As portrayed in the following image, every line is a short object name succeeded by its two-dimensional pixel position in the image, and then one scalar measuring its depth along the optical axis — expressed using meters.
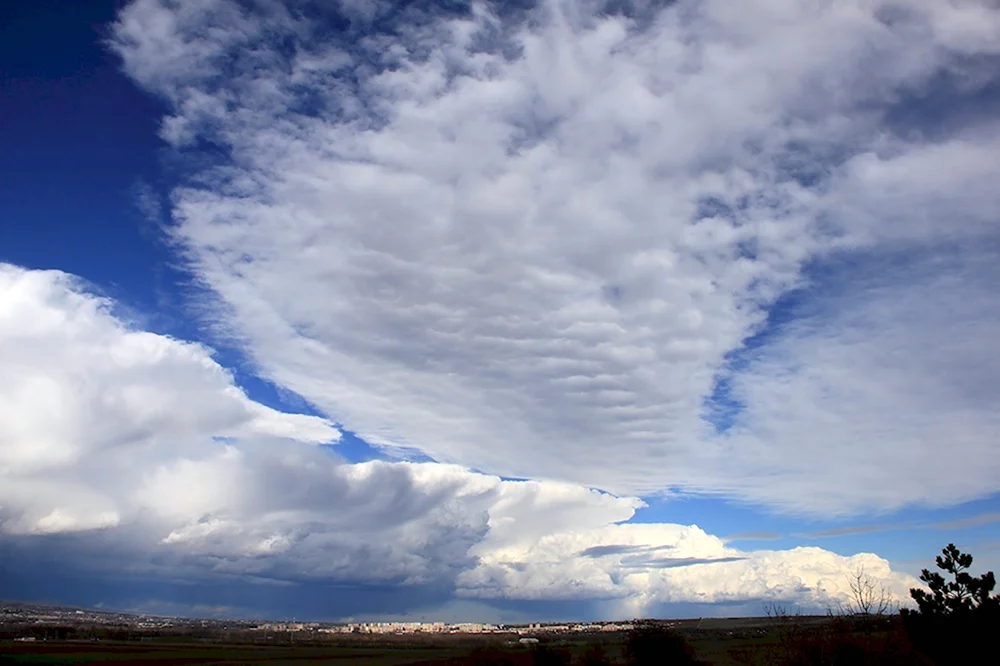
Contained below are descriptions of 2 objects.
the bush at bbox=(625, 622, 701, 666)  60.38
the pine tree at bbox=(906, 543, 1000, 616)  43.58
